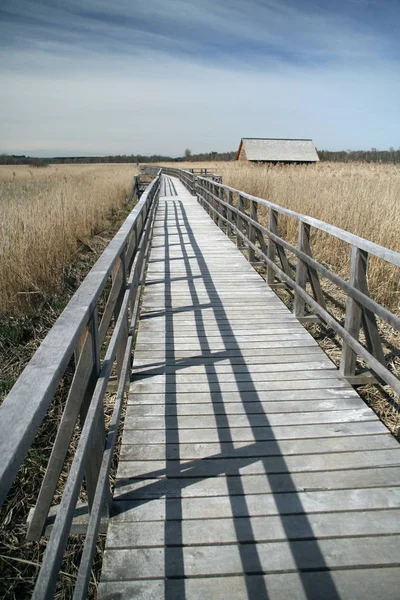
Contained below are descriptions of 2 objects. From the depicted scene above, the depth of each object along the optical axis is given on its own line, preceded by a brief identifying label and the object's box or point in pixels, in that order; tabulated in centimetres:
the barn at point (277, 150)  4350
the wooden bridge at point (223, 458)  176
